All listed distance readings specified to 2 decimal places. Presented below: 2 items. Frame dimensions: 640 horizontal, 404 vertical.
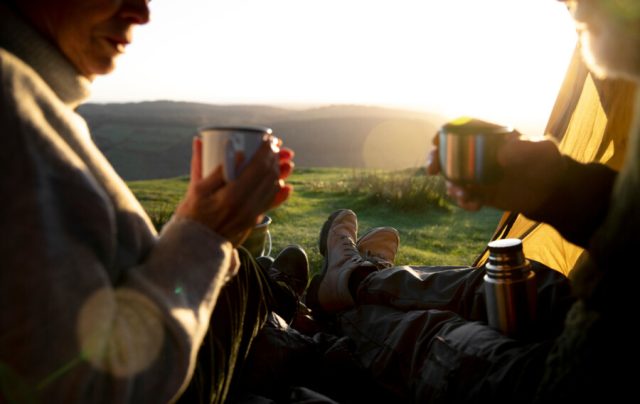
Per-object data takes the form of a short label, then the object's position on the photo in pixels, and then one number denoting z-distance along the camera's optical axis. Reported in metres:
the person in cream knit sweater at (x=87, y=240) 0.94
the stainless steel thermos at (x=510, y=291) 1.67
